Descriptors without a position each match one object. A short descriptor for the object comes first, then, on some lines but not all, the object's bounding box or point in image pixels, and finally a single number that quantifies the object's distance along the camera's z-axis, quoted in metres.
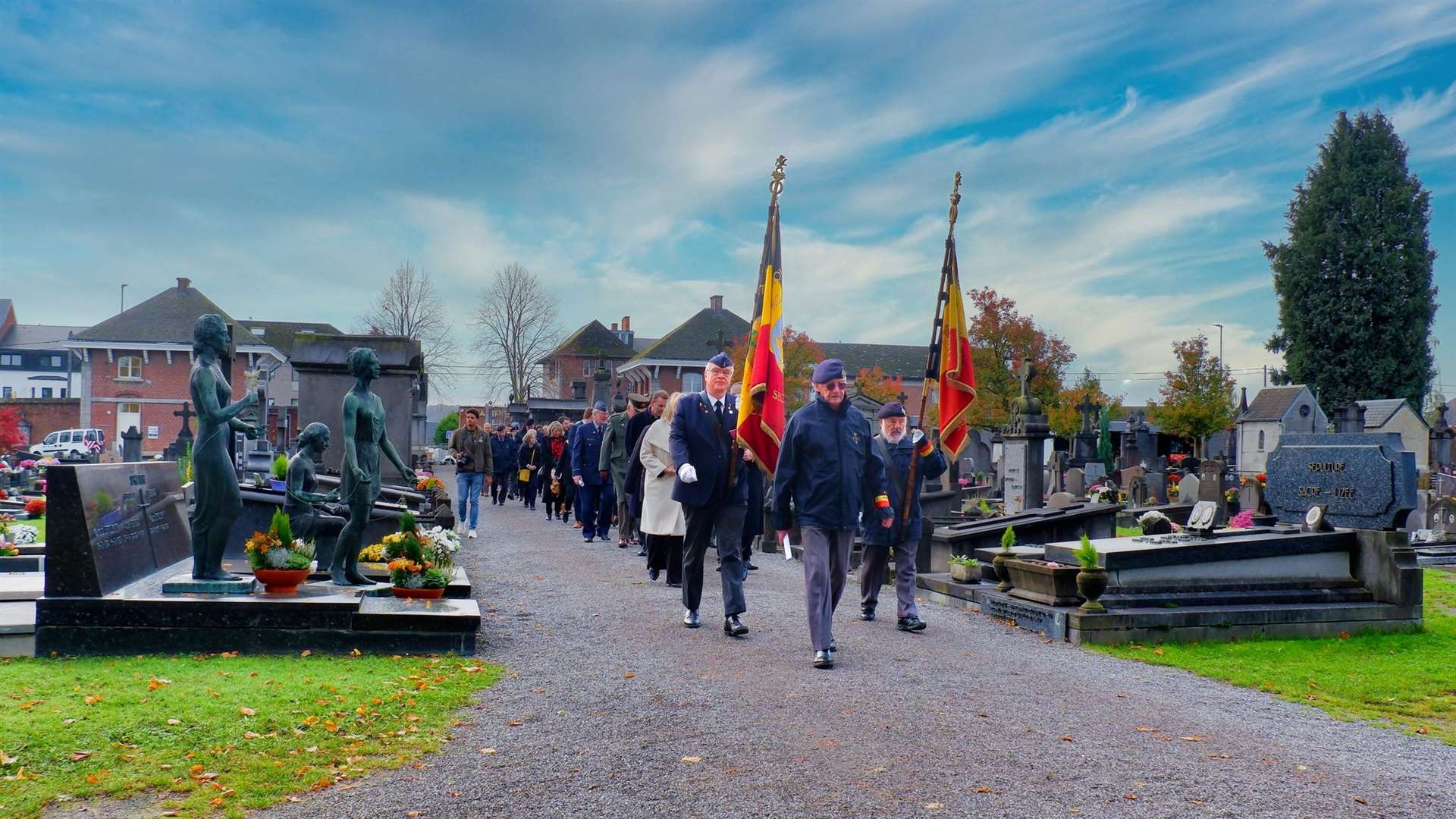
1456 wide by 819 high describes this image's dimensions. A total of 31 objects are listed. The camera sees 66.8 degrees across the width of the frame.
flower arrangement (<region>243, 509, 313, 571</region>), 7.50
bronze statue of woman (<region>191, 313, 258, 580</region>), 7.39
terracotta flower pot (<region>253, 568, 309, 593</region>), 7.51
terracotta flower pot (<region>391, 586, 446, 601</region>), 7.99
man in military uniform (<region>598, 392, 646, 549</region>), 15.03
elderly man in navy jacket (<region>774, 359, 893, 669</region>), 7.32
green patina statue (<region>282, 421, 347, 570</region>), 8.91
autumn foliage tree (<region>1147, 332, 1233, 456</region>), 50.25
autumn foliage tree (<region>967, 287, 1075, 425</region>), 49.53
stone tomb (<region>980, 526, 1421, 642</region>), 9.12
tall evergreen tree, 53.41
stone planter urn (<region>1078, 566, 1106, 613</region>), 8.94
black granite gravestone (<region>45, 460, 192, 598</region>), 6.83
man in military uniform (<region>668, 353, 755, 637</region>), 8.35
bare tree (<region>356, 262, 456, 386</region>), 62.75
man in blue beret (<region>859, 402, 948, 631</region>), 8.96
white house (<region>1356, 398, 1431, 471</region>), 45.47
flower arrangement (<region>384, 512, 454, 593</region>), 7.98
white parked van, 43.25
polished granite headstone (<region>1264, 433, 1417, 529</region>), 9.96
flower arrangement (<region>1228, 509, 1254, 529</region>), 14.02
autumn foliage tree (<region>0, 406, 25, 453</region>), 30.16
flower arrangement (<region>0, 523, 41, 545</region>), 10.95
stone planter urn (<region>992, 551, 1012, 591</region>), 10.43
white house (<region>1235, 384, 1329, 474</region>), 43.44
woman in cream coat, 11.34
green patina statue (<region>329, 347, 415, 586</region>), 8.08
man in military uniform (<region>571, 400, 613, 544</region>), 15.70
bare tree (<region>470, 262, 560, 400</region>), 68.44
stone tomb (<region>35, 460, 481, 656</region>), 6.80
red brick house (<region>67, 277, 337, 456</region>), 54.62
